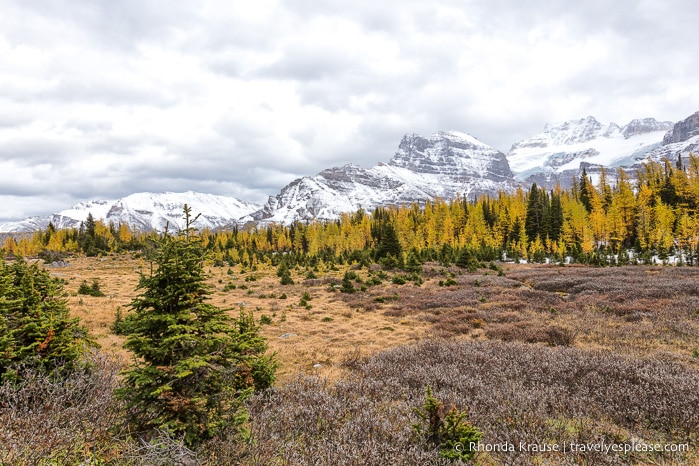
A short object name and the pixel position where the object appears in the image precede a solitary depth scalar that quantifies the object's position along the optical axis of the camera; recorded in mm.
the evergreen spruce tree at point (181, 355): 5191
